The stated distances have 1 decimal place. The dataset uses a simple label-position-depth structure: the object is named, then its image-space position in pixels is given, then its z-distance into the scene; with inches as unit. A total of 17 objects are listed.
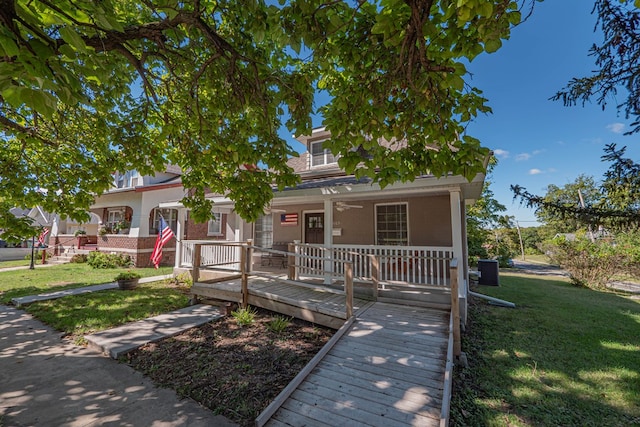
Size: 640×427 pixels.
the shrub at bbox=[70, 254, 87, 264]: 648.4
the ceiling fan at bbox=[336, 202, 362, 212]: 392.5
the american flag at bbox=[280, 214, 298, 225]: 433.7
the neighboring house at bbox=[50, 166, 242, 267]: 579.2
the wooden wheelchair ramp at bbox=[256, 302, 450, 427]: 114.0
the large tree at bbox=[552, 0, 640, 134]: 166.2
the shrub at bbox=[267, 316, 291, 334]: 220.7
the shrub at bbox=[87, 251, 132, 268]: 566.6
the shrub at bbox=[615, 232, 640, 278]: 440.0
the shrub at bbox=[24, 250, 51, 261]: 700.7
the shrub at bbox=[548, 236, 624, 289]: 435.2
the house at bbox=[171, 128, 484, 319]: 256.9
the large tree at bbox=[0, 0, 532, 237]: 80.6
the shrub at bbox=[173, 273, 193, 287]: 397.9
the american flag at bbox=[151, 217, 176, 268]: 394.0
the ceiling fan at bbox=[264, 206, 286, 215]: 447.8
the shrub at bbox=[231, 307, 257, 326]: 236.4
